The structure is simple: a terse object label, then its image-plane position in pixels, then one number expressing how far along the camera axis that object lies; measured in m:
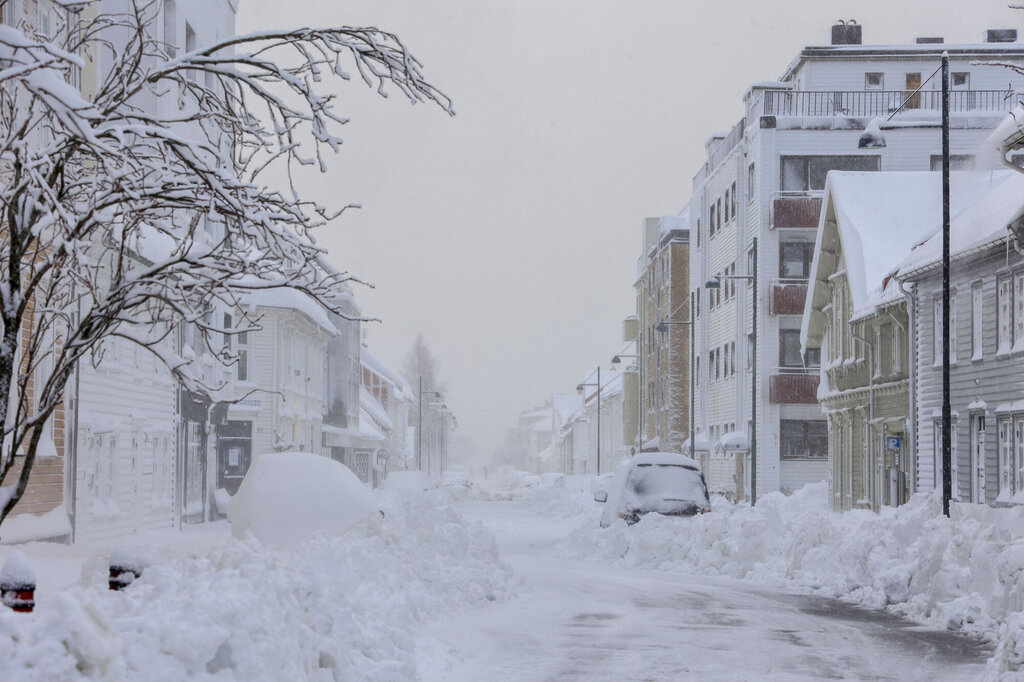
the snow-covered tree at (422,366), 159.86
